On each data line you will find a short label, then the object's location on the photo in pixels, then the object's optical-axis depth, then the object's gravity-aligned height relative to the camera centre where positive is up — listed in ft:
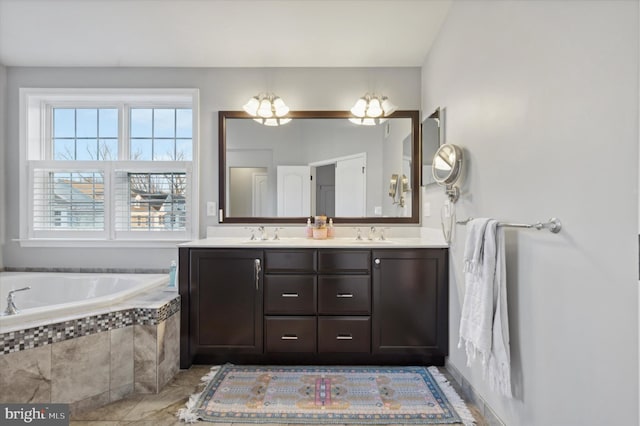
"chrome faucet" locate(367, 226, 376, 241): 8.67 -0.53
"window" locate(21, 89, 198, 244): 9.11 +1.38
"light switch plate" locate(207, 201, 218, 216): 9.02 +0.12
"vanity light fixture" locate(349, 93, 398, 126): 8.82 +2.88
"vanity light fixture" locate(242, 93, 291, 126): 8.80 +2.93
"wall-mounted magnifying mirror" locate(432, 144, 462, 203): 6.12 +0.92
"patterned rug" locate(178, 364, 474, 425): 5.44 -3.42
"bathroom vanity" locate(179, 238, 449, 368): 7.10 -1.94
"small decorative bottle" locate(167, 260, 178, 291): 7.52 -1.48
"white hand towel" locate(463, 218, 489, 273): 4.65 -0.47
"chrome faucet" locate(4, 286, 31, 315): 6.63 -1.98
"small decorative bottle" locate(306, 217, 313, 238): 8.70 -0.45
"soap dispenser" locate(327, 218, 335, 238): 8.68 -0.45
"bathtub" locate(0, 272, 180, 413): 5.09 -2.38
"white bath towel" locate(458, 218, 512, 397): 4.37 -1.29
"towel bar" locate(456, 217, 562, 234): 3.63 -0.14
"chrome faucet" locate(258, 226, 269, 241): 8.58 -0.54
